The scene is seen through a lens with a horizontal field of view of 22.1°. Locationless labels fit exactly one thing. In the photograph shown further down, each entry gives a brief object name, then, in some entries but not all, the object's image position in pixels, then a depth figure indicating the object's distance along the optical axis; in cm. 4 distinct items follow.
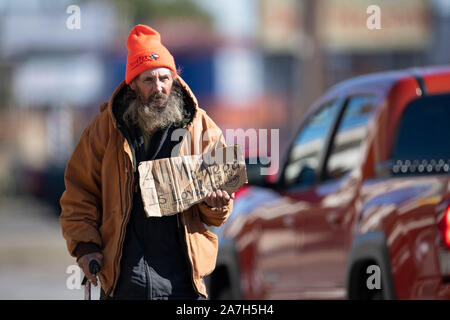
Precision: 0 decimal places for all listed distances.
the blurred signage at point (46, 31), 5144
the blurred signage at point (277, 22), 4562
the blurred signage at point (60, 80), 4838
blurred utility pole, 2133
